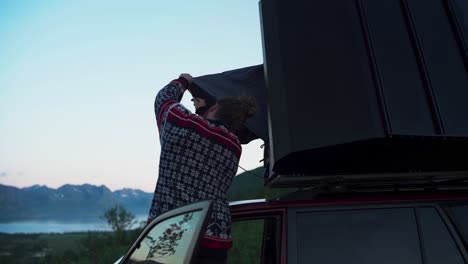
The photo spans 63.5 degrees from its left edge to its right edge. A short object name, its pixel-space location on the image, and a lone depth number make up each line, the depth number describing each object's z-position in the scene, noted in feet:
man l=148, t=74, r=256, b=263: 7.28
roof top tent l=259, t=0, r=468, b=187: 6.07
